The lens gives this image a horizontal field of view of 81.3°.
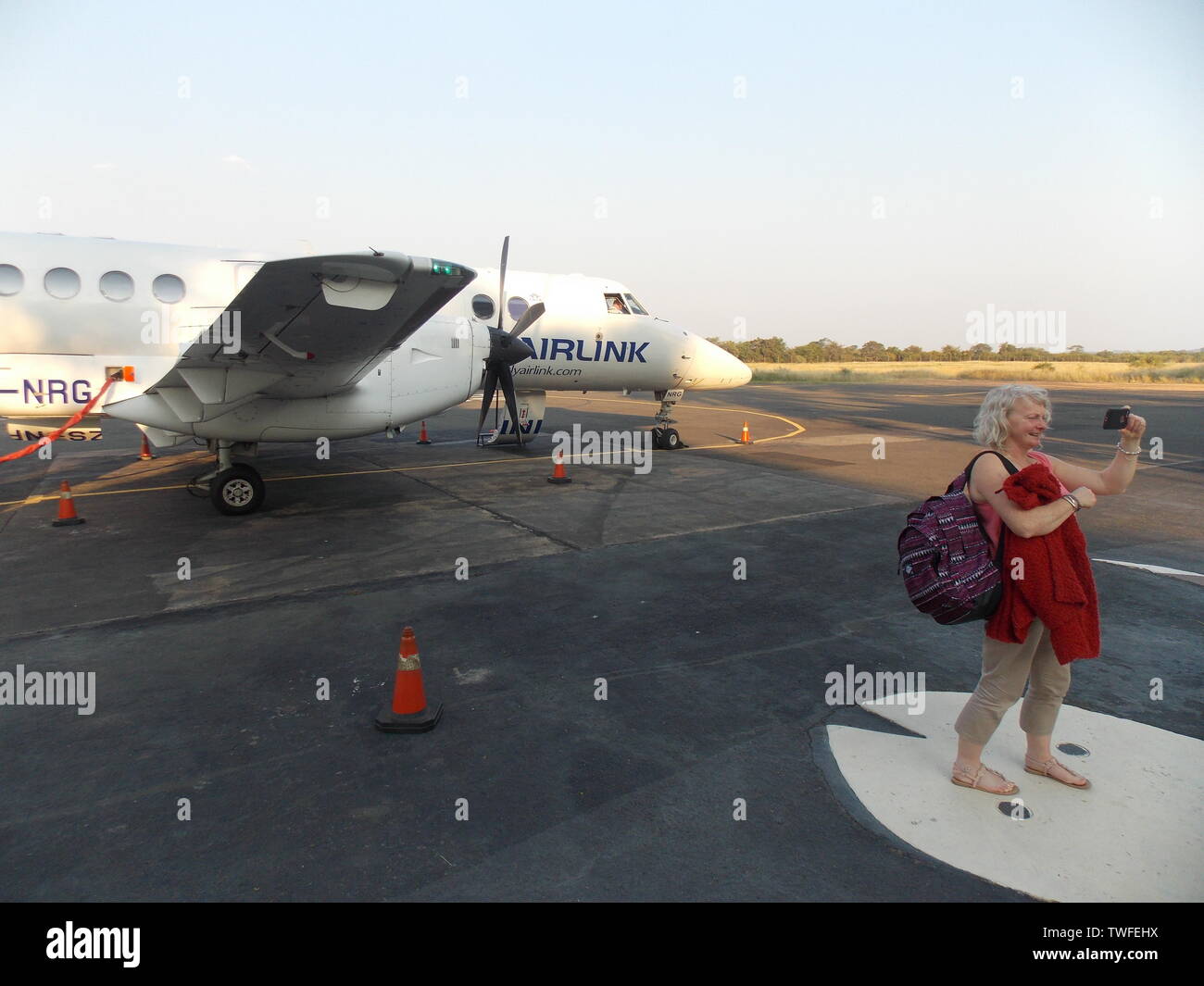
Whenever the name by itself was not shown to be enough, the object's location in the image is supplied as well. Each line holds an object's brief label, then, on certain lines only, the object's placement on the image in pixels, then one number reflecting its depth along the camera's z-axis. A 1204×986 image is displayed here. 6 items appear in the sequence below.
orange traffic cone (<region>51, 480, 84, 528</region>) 9.85
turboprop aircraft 8.16
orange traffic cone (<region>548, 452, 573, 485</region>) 12.79
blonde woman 3.34
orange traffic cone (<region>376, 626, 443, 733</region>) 4.64
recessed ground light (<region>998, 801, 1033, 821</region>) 3.69
